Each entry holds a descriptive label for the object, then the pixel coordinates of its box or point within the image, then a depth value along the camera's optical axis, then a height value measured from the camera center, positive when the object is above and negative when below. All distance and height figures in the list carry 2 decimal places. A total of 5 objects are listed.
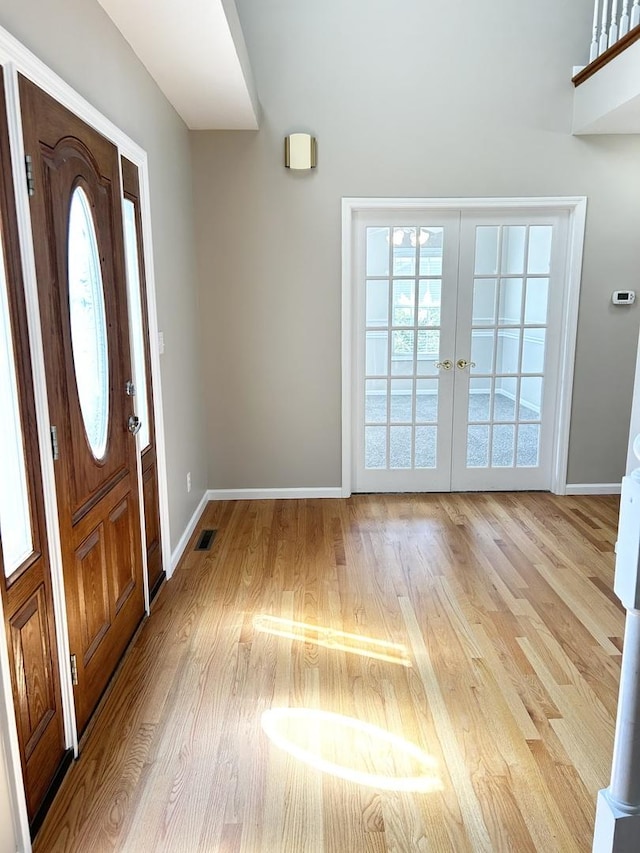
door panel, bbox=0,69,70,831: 1.63 -0.69
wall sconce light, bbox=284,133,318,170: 4.07 +1.05
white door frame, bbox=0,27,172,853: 1.57 -0.15
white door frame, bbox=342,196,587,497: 4.24 +0.17
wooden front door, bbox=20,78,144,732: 1.88 -0.23
